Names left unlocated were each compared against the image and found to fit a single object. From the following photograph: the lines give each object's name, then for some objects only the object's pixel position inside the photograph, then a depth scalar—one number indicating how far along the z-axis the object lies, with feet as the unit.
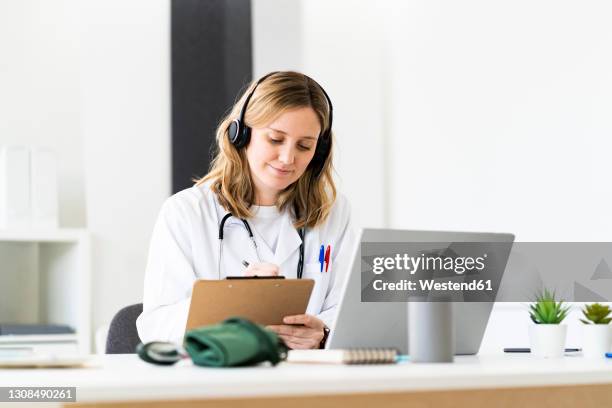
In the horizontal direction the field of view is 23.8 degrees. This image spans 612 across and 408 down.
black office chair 12.41
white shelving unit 16.85
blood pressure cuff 8.77
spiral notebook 9.23
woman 12.71
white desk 7.86
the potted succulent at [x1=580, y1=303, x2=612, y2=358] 10.51
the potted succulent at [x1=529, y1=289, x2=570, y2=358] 10.60
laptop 9.72
